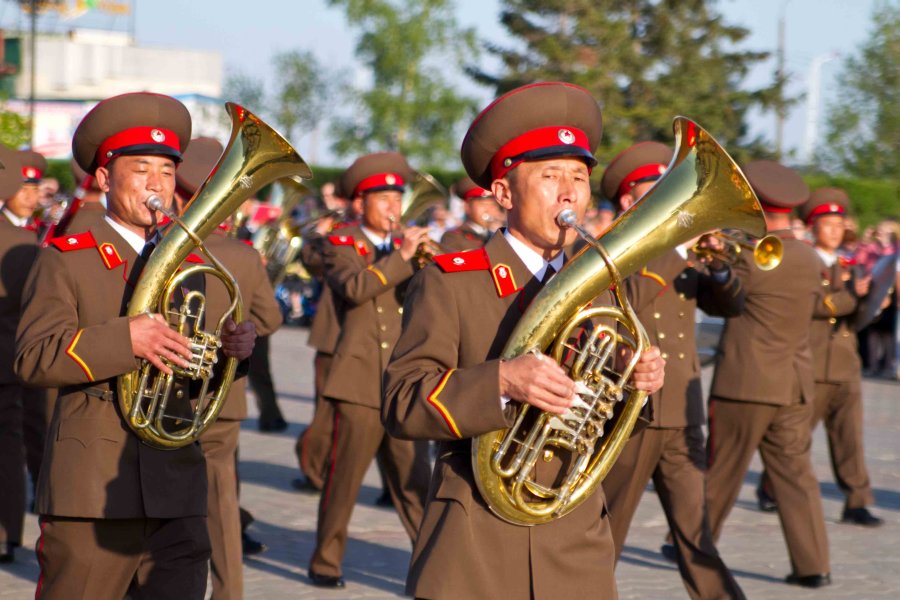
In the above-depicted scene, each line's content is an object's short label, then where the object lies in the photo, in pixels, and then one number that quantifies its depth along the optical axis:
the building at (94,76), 52.94
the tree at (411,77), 54.91
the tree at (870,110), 41.72
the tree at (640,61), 33.88
